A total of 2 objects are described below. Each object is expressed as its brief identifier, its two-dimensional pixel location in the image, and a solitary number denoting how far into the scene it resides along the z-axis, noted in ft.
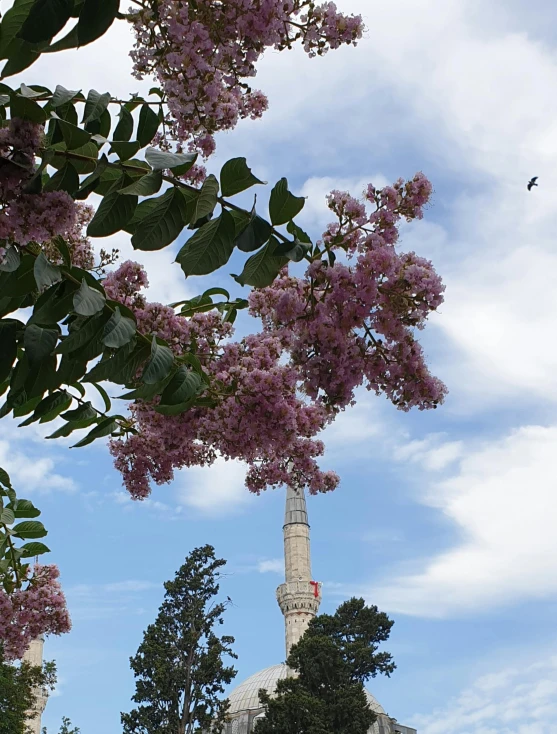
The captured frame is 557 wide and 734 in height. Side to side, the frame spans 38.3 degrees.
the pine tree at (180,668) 84.33
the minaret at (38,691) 130.37
